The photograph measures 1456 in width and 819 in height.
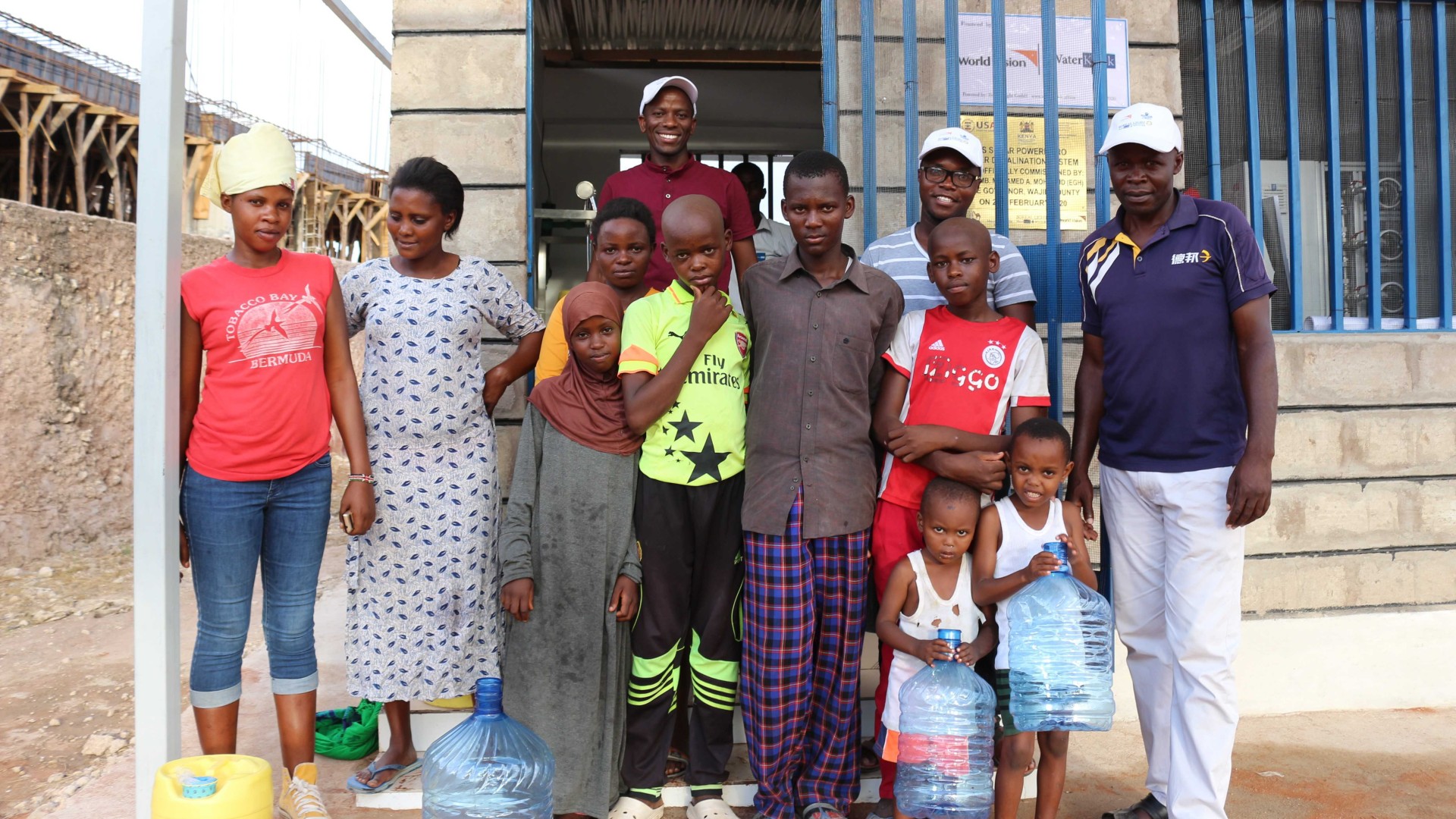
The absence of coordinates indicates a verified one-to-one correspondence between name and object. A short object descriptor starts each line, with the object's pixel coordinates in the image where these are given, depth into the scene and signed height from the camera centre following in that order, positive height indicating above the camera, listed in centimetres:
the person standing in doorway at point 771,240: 386 +79
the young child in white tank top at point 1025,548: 248 -30
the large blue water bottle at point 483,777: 221 -81
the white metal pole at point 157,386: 175 +10
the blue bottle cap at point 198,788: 156 -56
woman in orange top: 278 +55
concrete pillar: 349 +118
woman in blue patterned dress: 281 -7
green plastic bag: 327 -100
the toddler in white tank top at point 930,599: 252 -44
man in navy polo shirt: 252 +6
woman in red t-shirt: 246 -2
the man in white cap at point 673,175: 314 +86
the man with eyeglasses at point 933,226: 275 +58
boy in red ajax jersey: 257 +13
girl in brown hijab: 269 -36
